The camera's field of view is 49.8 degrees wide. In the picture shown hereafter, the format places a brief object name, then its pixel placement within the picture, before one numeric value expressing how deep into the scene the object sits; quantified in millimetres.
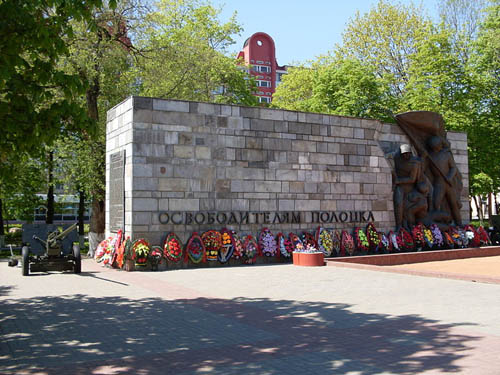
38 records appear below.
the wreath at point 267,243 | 15883
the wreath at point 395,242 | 18312
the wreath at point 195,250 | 14772
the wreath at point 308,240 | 16625
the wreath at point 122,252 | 14336
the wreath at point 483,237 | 20953
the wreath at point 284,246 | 16047
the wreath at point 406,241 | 18578
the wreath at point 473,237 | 20250
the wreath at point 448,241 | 19630
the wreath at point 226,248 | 15195
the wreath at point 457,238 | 19922
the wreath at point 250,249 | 15586
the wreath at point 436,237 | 19328
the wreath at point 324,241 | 16844
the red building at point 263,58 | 75500
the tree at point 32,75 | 6867
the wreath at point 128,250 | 14114
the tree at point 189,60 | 24422
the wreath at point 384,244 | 18141
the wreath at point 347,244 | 17391
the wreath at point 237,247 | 15320
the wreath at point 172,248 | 14384
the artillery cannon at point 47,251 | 13078
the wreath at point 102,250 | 15844
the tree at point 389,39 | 34625
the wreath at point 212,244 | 15062
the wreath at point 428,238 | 19031
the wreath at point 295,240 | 16263
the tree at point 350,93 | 28766
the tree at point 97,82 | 21812
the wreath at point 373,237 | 17938
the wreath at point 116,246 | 14812
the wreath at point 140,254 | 13945
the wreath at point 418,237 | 18859
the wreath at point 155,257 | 14086
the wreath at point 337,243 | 17266
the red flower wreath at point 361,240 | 17703
